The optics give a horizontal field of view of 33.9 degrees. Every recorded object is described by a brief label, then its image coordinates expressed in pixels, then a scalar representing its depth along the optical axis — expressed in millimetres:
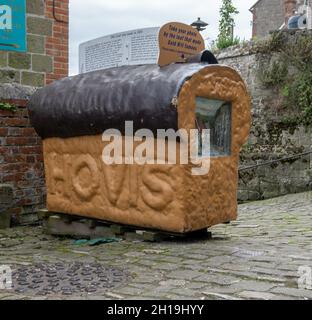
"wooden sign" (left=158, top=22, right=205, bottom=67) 5012
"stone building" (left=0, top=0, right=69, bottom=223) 6199
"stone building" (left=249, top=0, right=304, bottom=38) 26766
